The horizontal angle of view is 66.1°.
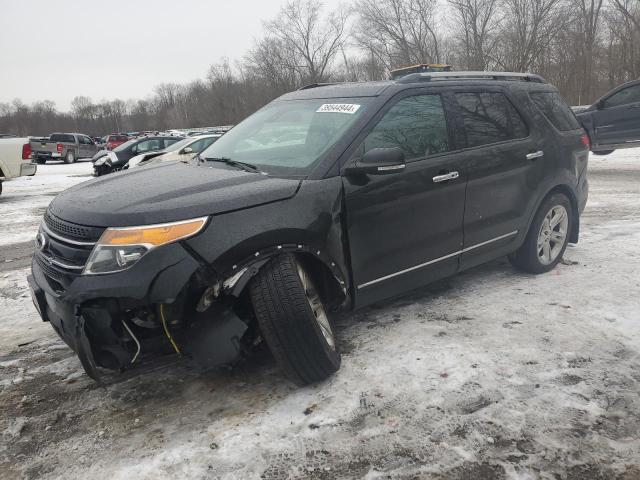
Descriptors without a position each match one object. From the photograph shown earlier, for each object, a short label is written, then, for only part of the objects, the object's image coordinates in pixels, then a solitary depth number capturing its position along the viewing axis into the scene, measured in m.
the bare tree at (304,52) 51.06
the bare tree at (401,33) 38.56
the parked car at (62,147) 26.84
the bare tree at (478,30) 34.22
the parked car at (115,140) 29.39
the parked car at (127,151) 15.42
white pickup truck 11.41
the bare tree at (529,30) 32.38
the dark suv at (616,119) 10.46
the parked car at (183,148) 10.80
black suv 2.40
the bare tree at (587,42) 32.62
